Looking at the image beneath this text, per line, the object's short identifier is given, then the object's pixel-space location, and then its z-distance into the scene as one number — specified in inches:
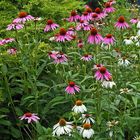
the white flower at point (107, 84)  114.2
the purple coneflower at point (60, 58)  136.2
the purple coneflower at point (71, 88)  121.2
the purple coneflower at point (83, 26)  156.8
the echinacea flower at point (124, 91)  121.2
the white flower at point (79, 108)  111.0
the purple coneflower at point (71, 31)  161.5
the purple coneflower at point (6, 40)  142.8
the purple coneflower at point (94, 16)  157.1
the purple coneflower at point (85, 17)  157.5
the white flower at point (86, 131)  105.0
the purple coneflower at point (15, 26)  141.0
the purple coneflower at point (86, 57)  144.3
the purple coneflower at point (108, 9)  170.1
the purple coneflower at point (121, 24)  144.5
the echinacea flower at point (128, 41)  155.3
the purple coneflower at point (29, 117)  118.4
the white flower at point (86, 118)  113.4
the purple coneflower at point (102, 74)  111.7
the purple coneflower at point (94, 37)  125.3
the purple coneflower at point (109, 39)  133.9
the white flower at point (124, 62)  139.3
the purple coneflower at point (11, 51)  146.8
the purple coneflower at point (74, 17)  159.5
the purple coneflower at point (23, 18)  142.9
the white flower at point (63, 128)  105.8
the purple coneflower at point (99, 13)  165.0
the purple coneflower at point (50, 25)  148.8
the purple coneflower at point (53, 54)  137.9
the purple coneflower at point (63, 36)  137.8
